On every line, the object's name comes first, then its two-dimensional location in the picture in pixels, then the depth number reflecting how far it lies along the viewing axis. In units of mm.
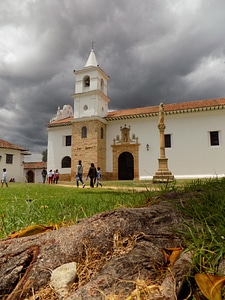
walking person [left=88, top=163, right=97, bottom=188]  12438
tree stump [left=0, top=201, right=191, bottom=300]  1022
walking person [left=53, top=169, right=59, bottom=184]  22295
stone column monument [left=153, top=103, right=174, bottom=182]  15448
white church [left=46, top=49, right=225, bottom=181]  21438
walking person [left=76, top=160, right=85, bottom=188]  13786
